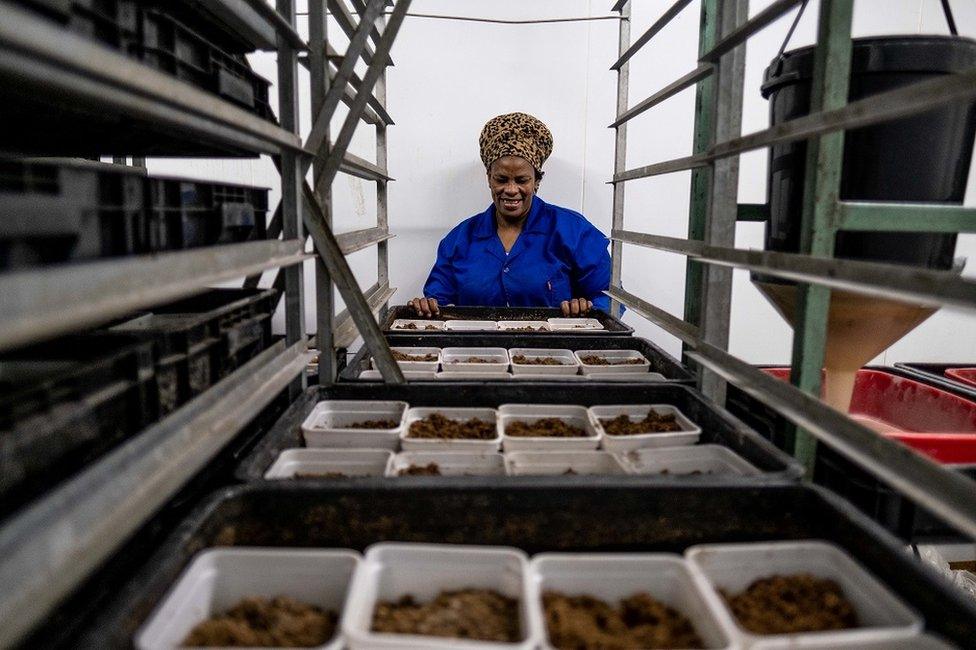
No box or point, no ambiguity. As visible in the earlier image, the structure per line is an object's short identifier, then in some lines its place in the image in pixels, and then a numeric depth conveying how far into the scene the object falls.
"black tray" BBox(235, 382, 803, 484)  1.50
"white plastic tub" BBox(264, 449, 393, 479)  1.35
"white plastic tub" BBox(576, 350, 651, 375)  2.12
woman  3.54
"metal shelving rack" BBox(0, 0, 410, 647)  0.59
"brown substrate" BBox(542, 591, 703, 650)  0.86
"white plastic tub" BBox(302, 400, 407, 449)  1.48
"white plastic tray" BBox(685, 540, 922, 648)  0.93
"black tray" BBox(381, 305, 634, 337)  3.00
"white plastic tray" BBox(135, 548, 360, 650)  0.95
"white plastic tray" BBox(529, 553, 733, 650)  0.98
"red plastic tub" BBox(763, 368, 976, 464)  1.34
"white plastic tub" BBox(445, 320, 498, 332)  2.71
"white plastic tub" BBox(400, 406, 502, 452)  1.44
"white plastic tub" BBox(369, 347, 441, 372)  2.06
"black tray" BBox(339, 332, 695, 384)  2.35
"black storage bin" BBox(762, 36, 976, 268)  1.24
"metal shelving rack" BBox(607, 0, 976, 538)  0.82
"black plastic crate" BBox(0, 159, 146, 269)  0.70
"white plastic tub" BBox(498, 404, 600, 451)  1.62
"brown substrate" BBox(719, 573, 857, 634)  0.91
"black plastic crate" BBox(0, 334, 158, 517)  0.72
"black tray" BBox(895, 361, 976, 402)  1.68
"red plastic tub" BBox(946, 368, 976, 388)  1.89
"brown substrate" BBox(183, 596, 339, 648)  0.85
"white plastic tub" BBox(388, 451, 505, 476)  1.40
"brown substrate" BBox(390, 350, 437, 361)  2.18
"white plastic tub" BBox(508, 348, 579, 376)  2.09
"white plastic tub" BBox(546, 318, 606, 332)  2.80
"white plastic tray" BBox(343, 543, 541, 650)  0.97
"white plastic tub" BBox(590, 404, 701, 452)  1.47
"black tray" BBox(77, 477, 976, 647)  1.10
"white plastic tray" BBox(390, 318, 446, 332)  2.72
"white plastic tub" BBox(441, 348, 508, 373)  2.25
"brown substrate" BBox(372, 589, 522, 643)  0.88
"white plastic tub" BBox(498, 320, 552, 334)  2.75
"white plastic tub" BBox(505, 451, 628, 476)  1.41
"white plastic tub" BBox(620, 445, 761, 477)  1.41
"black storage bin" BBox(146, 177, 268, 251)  1.01
